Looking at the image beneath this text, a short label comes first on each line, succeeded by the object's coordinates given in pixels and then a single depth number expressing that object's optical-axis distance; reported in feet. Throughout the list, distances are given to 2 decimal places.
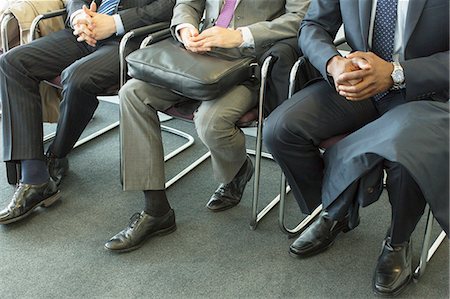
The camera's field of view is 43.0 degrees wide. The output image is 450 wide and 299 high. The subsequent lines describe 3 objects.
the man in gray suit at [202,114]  6.56
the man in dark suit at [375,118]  5.22
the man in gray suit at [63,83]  7.30
